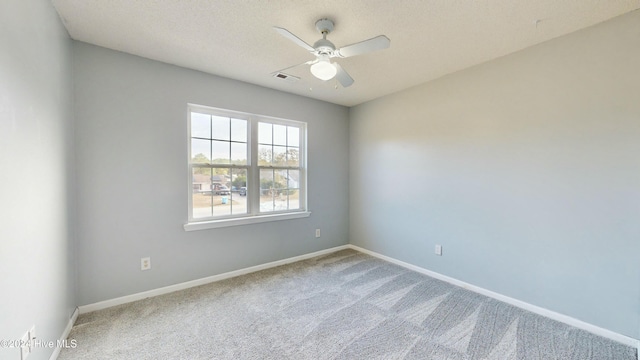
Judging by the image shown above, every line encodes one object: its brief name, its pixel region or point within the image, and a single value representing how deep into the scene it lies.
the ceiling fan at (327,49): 1.82
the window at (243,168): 3.03
